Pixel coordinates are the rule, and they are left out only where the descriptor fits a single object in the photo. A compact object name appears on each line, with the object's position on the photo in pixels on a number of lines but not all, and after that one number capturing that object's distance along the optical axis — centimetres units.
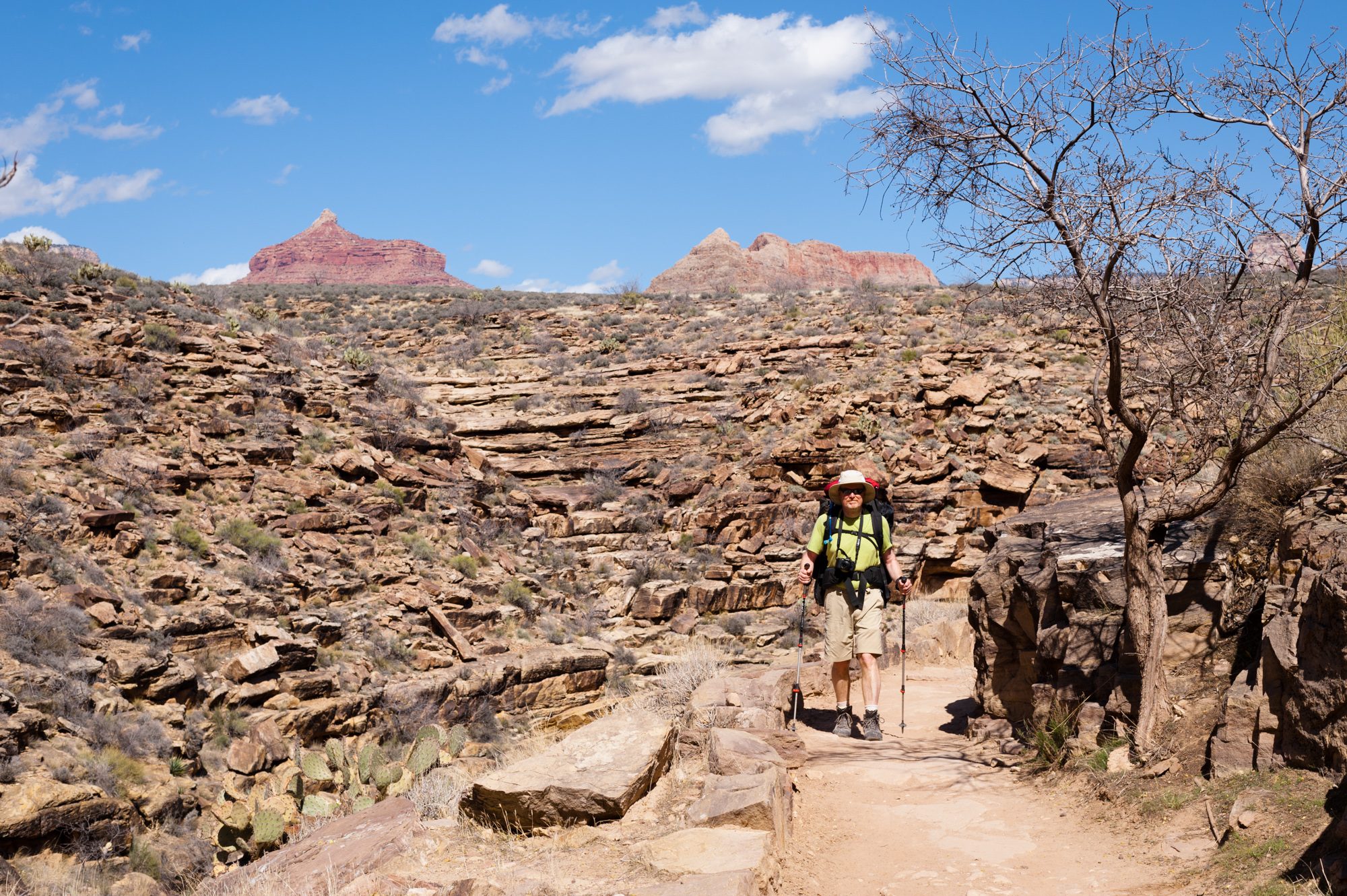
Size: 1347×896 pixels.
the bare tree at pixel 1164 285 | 570
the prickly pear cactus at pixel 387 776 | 882
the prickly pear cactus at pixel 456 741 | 1202
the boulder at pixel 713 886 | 397
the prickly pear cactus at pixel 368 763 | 931
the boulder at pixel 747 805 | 491
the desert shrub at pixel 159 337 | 2031
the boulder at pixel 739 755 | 562
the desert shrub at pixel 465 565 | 1758
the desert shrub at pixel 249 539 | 1530
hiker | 719
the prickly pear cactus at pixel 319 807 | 883
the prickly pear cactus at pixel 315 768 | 917
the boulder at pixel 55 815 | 821
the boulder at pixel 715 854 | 437
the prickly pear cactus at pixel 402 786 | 893
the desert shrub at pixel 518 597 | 1730
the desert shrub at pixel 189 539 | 1459
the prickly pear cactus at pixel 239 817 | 844
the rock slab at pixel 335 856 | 471
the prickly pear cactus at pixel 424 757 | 878
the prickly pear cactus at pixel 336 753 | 970
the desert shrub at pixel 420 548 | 1731
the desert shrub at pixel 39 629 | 1064
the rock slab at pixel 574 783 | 516
